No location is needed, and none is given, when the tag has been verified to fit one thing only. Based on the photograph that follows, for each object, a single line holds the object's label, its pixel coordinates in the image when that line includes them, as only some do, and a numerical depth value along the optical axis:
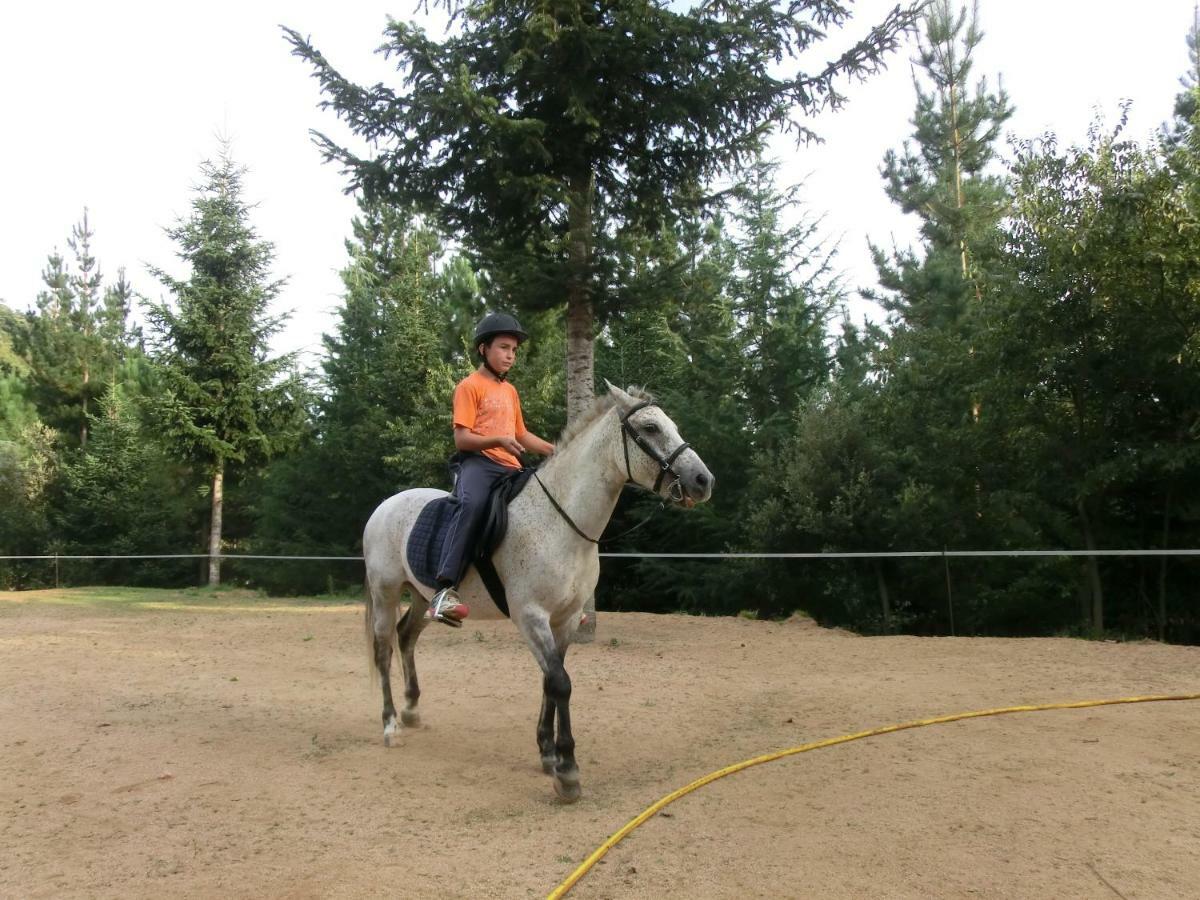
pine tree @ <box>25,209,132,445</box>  31.44
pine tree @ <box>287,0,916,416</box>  9.62
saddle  4.91
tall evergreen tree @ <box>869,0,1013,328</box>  19.33
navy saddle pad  5.21
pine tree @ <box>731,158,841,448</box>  18.62
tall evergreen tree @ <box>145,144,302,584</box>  22.66
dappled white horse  4.49
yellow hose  3.45
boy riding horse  4.84
